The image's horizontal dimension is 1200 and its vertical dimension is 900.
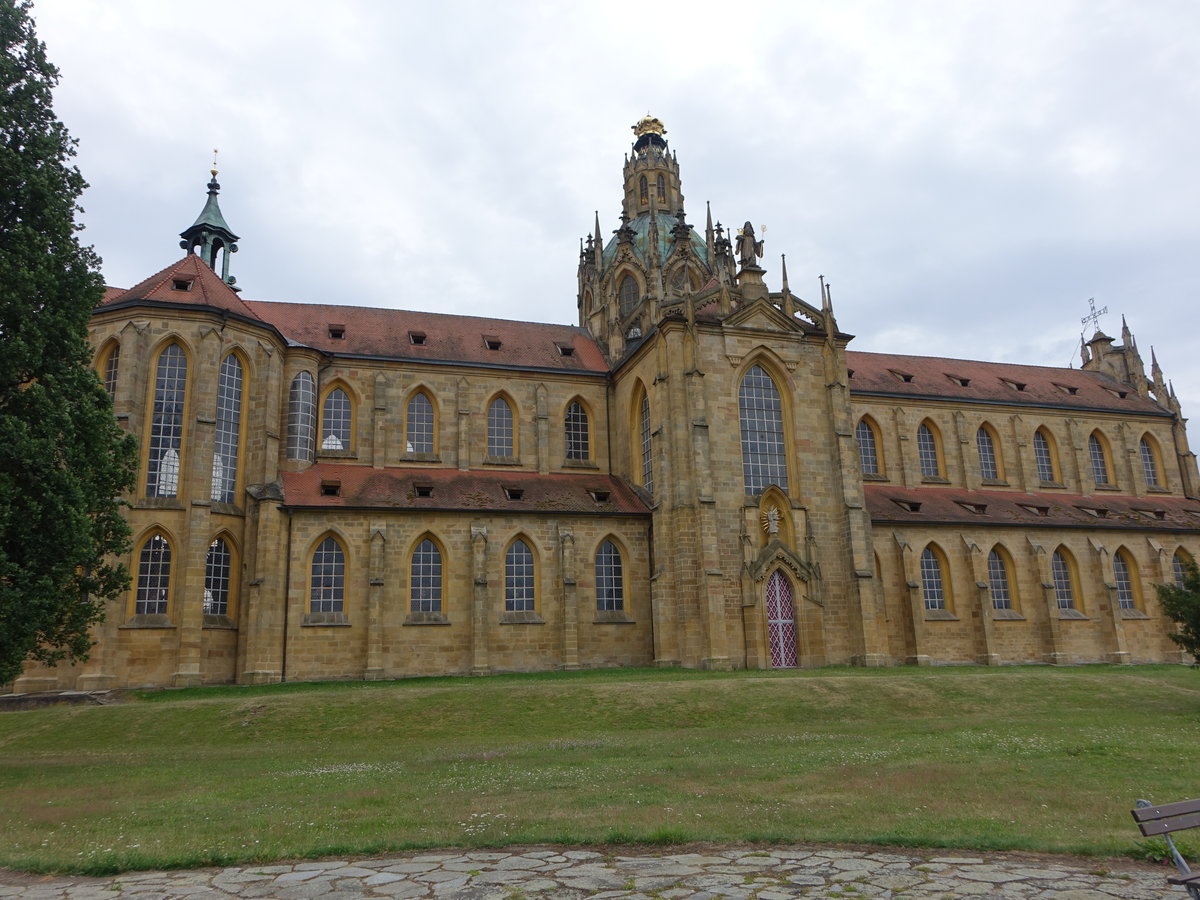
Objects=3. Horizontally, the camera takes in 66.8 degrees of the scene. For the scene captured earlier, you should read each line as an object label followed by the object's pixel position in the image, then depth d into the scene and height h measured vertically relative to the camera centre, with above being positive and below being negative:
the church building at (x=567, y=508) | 36.22 +6.10
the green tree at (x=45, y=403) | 18.89 +5.55
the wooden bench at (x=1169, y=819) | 8.19 -1.70
